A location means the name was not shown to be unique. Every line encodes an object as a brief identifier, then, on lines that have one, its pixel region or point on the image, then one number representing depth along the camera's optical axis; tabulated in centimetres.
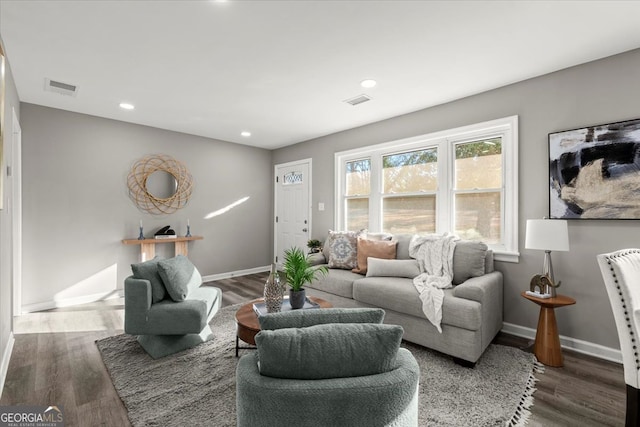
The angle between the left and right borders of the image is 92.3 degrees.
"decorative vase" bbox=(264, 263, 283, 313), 244
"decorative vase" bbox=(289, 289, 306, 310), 248
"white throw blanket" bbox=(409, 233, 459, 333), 257
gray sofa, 244
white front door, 552
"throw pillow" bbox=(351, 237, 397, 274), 354
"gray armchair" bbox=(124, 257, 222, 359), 255
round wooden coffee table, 218
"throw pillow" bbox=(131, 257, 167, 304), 265
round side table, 246
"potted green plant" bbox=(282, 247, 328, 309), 246
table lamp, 249
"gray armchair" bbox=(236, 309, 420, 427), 95
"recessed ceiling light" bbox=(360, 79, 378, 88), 310
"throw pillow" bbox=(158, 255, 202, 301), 269
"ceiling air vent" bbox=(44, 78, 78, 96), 314
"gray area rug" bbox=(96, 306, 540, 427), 184
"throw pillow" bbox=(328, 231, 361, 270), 375
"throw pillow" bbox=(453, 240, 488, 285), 297
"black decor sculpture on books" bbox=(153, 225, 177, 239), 461
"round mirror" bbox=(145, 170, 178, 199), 470
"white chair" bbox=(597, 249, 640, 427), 153
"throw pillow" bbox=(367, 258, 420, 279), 321
